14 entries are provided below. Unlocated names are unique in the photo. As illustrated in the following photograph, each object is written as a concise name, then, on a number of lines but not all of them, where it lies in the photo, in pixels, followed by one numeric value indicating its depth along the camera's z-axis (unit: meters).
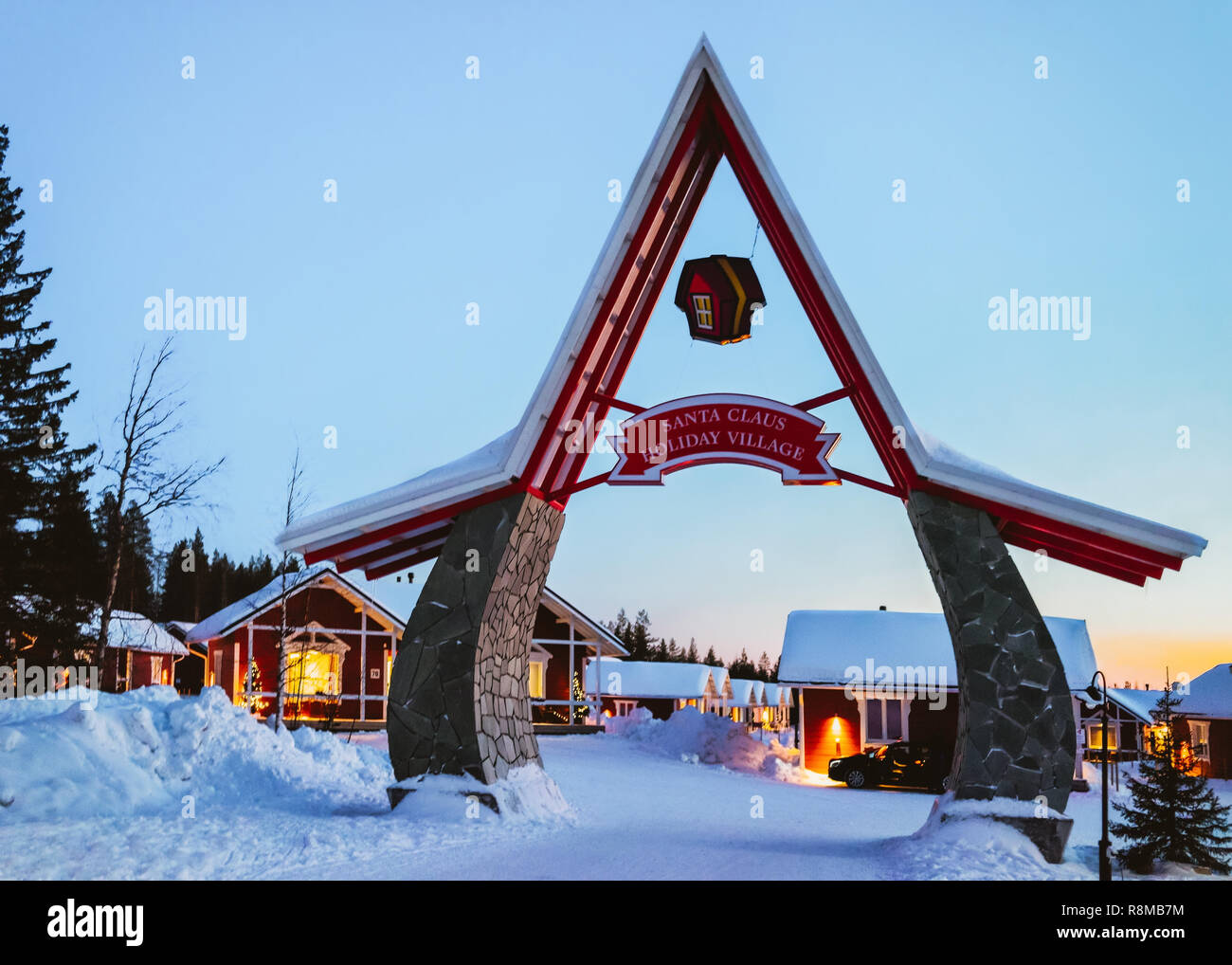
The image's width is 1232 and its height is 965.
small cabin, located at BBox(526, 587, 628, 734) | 40.62
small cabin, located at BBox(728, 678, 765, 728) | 92.48
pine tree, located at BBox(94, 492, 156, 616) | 23.88
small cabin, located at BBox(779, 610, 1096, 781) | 32.62
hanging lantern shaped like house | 15.34
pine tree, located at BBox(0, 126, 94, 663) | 34.09
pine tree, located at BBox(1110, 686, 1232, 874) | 14.00
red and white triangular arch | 13.84
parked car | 28.56
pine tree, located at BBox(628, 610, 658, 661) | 107.73
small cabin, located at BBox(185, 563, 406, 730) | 37.34
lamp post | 11.58
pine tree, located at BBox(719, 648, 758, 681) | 139.24
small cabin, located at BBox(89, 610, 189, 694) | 48.16
